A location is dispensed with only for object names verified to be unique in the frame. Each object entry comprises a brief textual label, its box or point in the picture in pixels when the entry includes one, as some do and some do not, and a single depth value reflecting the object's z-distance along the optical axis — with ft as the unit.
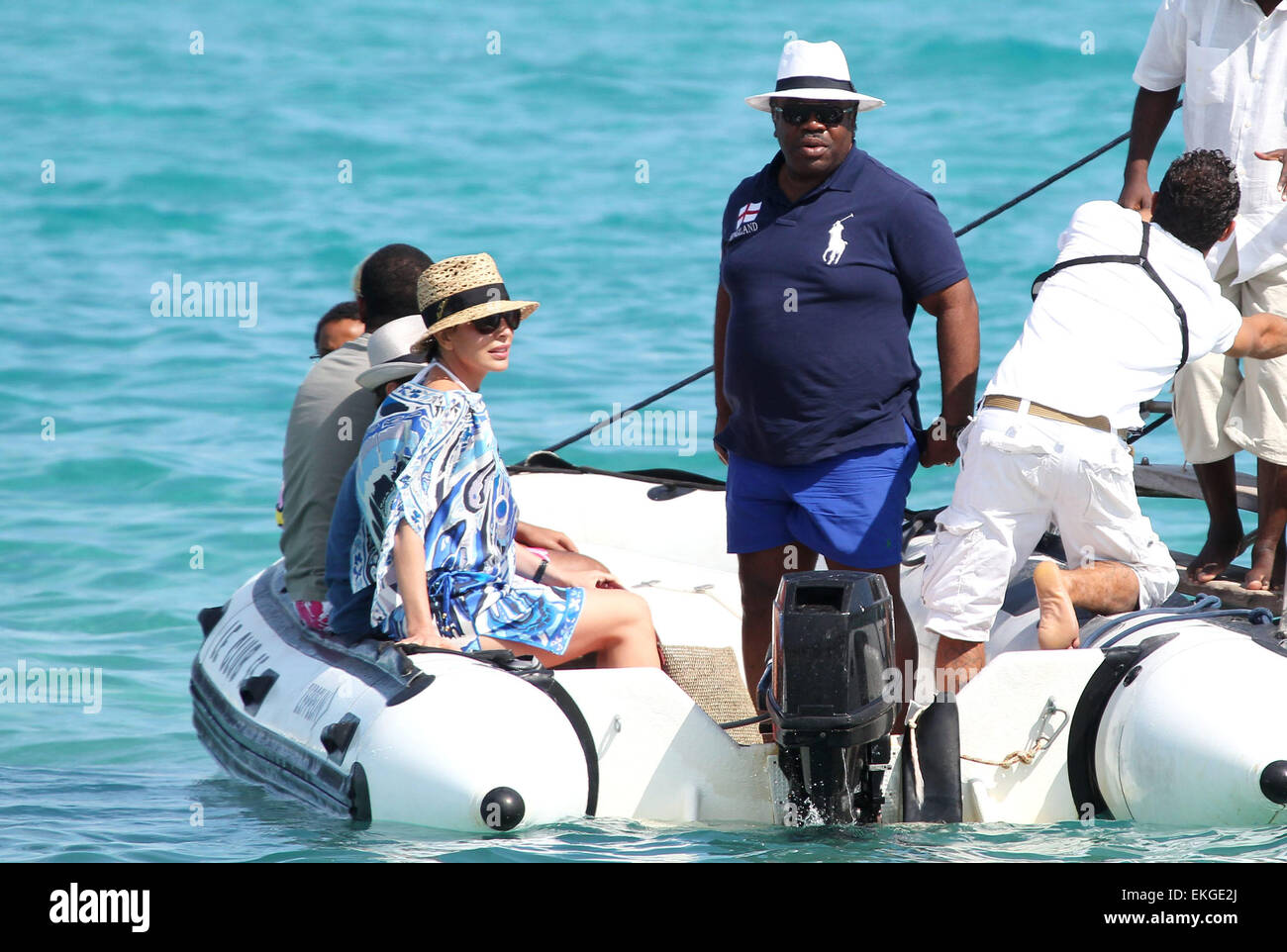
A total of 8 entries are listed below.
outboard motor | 23.95
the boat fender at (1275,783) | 23.86
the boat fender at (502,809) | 24.62
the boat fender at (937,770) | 25.36
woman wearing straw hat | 26.53
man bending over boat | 26.45
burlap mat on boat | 31.45
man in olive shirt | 29.66
